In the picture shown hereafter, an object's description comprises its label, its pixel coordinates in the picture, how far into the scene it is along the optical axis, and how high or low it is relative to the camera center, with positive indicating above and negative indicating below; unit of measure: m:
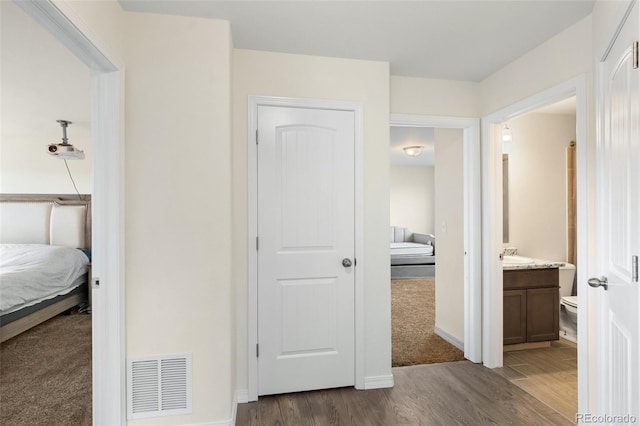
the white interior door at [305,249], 2.44 -0.25
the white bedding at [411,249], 7.18 -0.74
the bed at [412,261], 6.88 -0.94
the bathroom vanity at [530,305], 3.15 -0.84
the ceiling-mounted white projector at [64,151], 2.69 +0.49
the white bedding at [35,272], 2.40 -0.51
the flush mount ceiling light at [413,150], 6.28 +1.17
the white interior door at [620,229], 1.27 -0.06
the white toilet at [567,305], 3.35 -0.88
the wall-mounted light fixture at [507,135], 3.67 +0.84
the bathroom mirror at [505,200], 3.97 +0.16
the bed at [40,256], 2.29 -0.35
